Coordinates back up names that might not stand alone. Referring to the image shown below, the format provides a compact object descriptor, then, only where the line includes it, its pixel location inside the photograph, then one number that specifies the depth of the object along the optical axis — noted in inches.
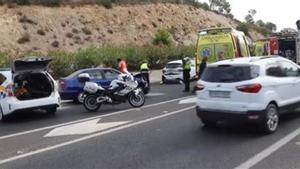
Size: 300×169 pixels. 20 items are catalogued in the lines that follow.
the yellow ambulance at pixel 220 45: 803.4
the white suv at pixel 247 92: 384.5
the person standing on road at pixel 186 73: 822.5
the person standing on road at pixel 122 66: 892.0
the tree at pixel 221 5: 4112.7
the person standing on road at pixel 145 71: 847.9
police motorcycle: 601.6
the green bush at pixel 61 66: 1183.6
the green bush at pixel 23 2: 2000.5
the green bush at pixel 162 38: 2133.4
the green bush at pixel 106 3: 2278.8
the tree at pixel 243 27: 3104.1
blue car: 713.6
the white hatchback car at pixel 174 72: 1106.7
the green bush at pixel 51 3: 2075.5
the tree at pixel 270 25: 5028.5
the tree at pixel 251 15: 4937.3
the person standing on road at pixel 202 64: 768.9
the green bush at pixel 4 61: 1100.8
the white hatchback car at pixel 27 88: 532.7
